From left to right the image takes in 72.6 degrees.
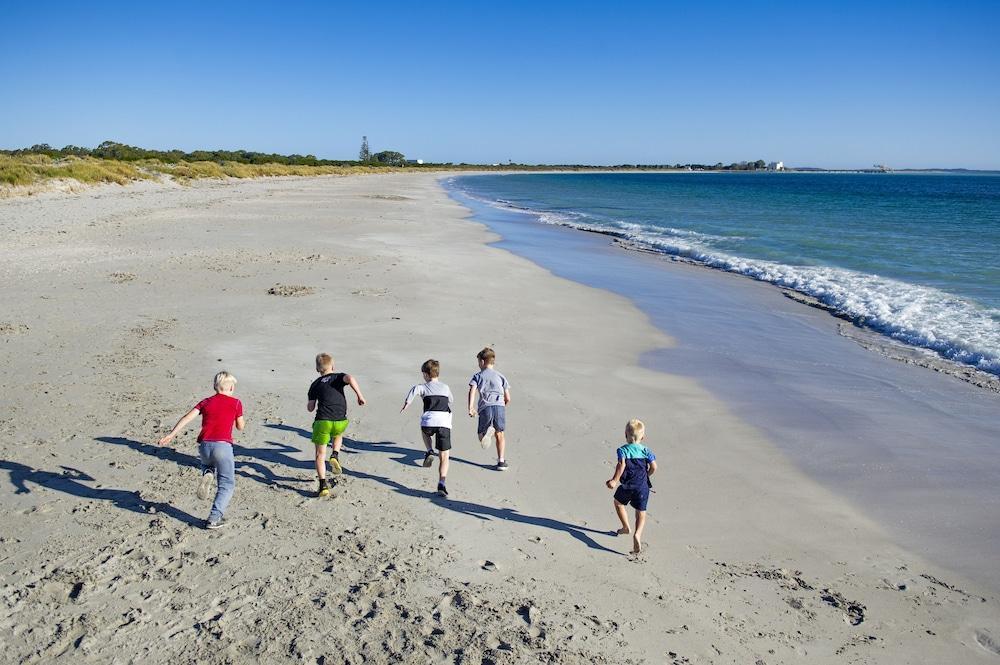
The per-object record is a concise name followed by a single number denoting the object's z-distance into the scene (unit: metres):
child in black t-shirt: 6.61
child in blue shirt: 5.77
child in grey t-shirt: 7.25
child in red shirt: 5.85
